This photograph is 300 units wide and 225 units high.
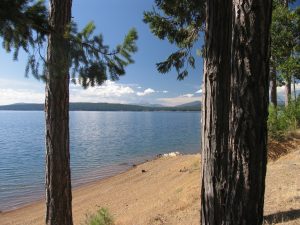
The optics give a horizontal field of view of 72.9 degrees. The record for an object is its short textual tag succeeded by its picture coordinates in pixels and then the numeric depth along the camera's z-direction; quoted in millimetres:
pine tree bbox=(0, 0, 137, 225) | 2699
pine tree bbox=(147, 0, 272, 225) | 1698
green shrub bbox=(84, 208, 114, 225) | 4739
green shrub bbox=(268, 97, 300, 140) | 8031
